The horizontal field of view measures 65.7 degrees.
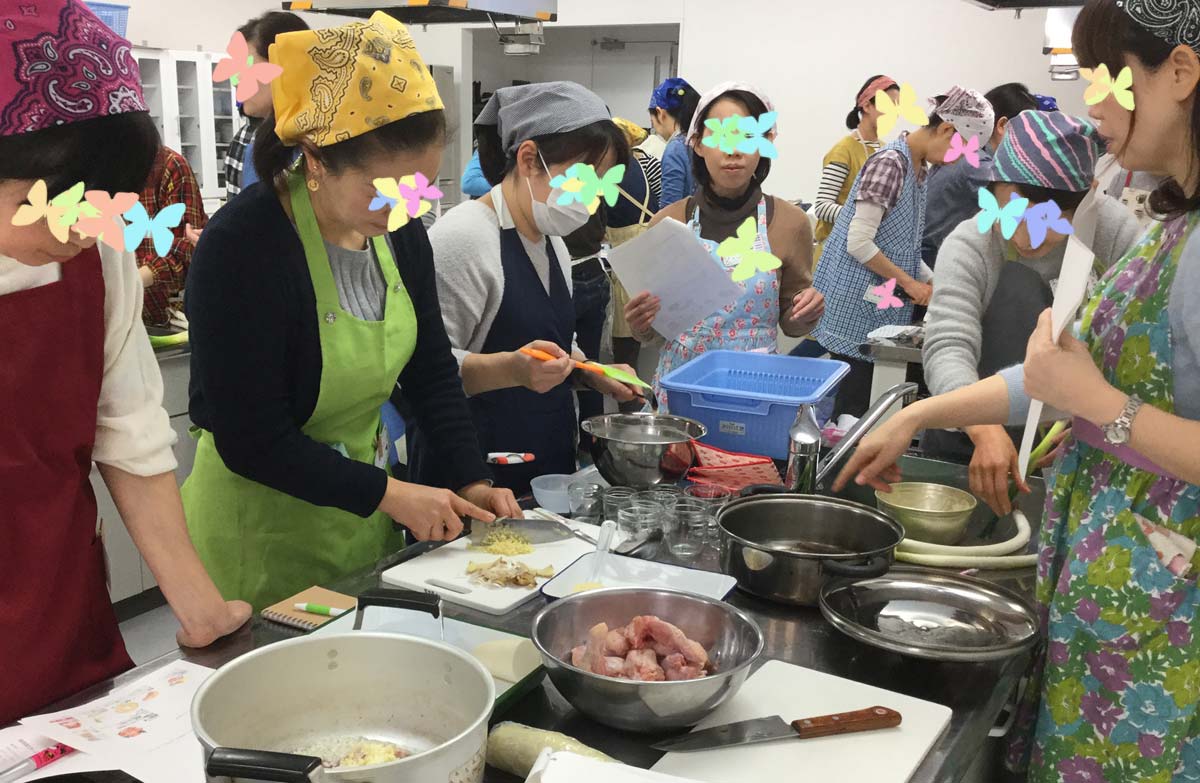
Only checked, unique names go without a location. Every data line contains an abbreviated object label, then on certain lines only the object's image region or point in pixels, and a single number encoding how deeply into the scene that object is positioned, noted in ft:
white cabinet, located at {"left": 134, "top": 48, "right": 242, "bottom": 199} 17.93
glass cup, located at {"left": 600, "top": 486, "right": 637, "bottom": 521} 5.74
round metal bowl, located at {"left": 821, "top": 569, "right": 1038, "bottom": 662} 4.24
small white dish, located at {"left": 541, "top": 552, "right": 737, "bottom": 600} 4.75
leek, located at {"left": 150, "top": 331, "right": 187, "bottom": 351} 10.88
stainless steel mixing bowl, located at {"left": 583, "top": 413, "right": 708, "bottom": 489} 6.15
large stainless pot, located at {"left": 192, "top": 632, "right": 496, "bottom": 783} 3.03
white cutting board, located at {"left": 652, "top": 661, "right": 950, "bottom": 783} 3.34
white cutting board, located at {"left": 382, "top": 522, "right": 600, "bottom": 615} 4.60
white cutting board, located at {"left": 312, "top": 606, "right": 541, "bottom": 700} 3.99
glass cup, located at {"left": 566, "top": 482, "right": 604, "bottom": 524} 5.93
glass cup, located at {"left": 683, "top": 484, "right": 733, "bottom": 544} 5.52
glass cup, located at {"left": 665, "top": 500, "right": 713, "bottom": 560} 5.41
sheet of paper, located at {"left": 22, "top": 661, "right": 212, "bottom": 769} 3.27
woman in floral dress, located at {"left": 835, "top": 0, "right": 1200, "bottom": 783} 3.97
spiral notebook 4.27
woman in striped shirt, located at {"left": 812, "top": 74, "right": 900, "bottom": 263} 13.93
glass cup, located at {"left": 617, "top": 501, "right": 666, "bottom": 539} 5.45
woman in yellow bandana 4.82
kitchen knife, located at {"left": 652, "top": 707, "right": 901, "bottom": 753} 3.44
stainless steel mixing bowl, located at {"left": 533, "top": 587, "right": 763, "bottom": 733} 3.39
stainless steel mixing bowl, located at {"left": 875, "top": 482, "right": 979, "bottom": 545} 5.47
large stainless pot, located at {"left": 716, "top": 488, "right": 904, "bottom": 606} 4.53
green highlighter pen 4.33
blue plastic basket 6.97
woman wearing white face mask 6.70
